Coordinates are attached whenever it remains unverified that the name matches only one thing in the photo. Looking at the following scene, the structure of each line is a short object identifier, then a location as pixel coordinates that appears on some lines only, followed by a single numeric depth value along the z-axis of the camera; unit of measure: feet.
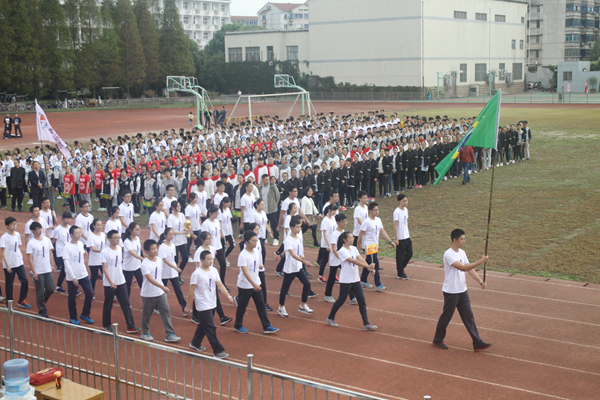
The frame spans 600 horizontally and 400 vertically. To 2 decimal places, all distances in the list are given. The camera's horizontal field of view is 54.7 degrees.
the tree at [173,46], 245.04
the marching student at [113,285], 30.45
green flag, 31.81
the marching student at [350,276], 29.78
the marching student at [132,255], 32.14
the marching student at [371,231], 35.19
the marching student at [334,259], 33.58
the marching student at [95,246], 33.33
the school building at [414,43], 210.79
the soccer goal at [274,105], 177.24
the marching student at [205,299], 27.09
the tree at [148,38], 238.07
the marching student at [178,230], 38.01
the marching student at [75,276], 31.63
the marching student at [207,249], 30.27
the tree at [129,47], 230.07
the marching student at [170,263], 31.89
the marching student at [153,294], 28.76
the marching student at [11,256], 33.67
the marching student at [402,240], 37.70
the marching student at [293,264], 32.42
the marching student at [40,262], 32.86
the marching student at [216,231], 35.96
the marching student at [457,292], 27.37
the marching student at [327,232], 35.91
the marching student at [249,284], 29.45
